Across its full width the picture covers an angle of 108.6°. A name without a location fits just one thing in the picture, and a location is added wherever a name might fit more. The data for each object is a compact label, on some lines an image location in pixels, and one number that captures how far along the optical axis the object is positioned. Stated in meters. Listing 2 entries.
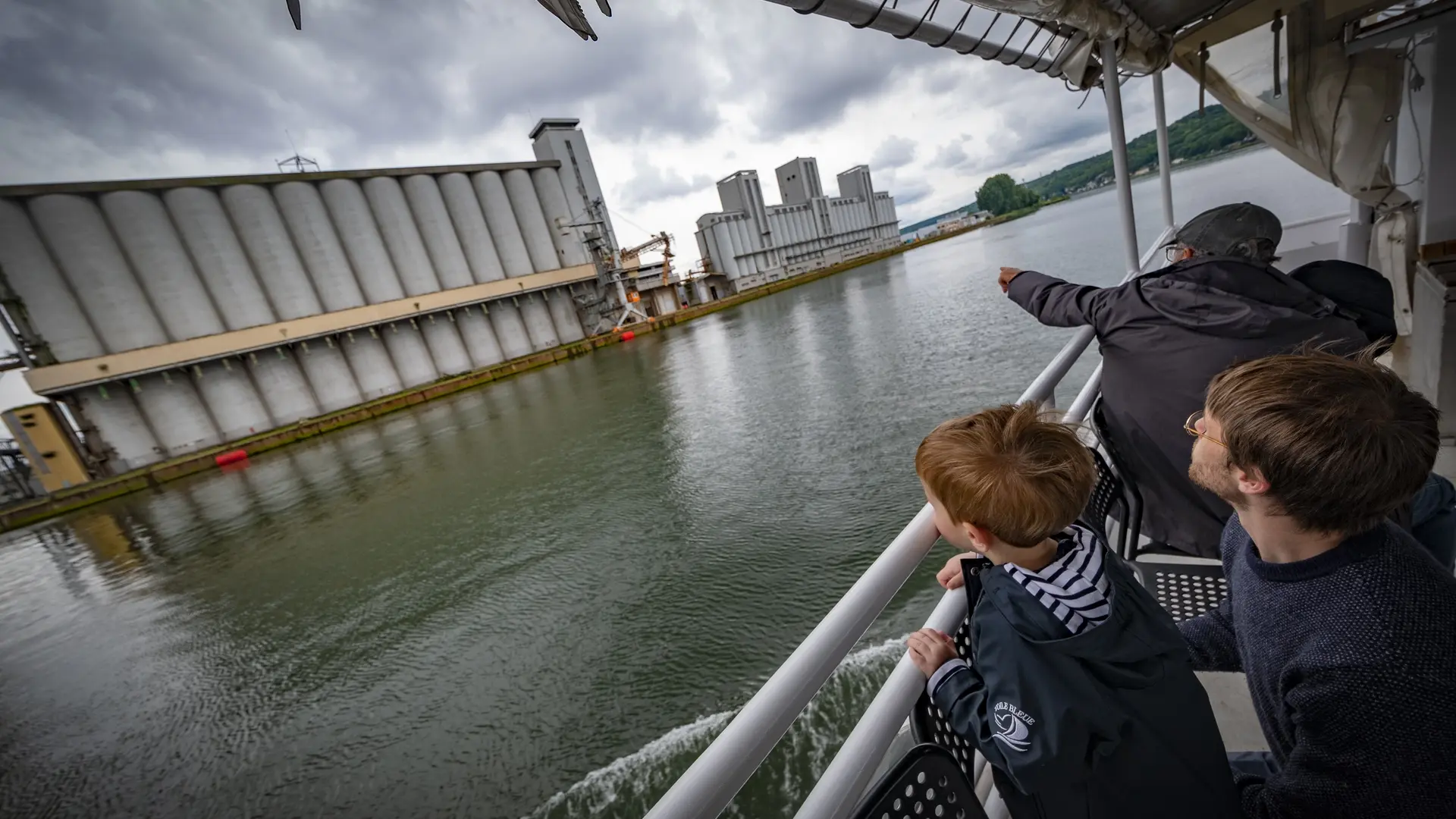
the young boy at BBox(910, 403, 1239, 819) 0.72
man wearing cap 1.36
